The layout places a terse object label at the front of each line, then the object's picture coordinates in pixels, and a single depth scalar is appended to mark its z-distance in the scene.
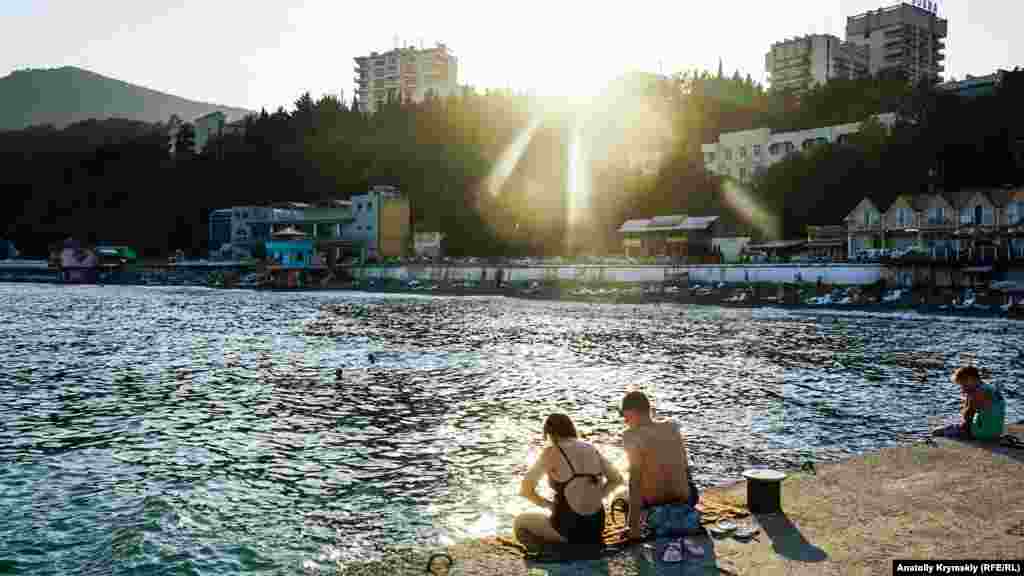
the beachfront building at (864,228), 70.38
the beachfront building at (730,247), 80.69
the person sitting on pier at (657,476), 7.44
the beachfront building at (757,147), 95.00
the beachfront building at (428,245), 105.69
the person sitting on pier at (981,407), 11.70
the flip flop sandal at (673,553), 7.07
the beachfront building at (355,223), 107.88
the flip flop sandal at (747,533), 7.77
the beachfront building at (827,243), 75.31
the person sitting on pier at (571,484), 7.21
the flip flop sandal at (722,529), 7.84
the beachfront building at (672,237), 83.12
